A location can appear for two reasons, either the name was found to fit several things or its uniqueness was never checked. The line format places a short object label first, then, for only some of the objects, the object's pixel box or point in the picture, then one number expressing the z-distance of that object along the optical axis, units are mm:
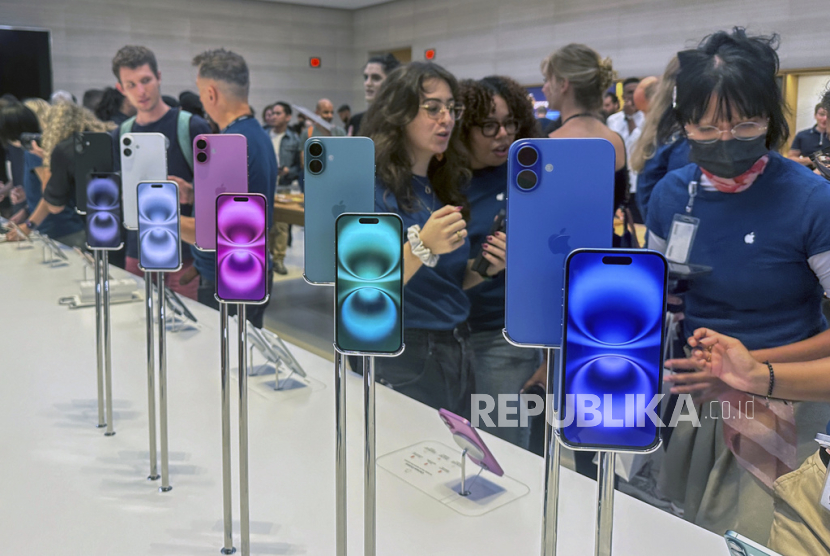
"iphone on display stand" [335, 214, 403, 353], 706
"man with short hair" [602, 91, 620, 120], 5004
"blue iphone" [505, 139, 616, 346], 646
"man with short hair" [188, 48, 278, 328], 2490
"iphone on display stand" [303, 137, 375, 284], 852
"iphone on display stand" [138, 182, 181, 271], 1095
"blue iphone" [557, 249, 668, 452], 553
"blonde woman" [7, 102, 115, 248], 2443
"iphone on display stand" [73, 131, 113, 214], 1621
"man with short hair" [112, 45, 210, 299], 2705
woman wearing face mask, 1287
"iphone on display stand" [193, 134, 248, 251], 1069
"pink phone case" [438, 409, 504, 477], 989
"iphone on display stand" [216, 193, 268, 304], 881
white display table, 941
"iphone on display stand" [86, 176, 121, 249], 1300
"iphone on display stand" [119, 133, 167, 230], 1396
